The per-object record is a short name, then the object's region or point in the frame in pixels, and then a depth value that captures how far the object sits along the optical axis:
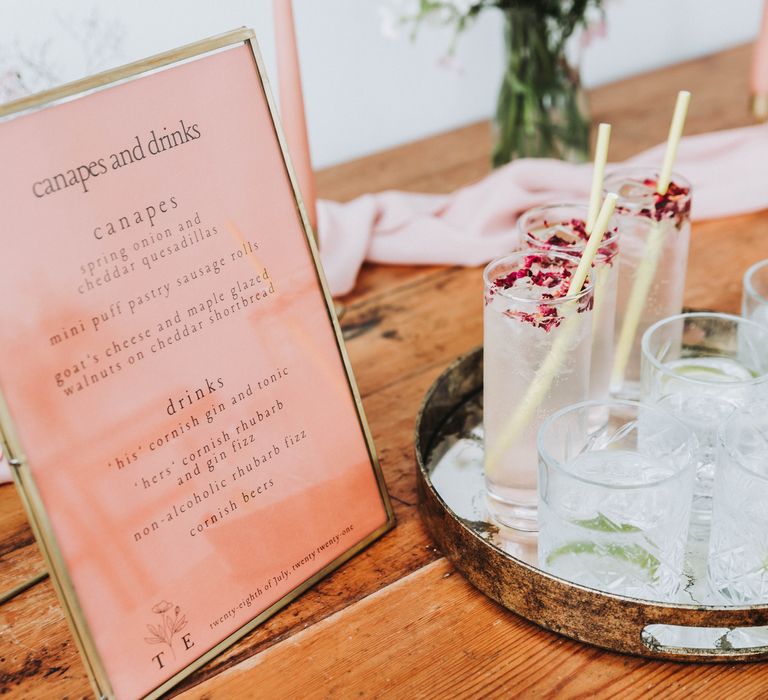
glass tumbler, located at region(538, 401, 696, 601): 0.55
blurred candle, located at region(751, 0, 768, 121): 1.22
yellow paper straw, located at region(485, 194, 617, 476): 0.63
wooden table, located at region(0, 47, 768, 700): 0.56
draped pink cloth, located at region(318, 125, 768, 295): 1.12
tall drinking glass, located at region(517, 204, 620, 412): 0.74
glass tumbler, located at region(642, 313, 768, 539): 0.65
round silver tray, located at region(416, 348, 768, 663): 0.54
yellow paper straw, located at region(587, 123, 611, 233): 0.70
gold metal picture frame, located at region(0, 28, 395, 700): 0.50
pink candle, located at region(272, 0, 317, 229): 0.88
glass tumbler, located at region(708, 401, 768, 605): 0.56
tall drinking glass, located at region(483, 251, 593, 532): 0.65
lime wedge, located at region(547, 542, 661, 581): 0.57
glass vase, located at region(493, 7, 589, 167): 1.23
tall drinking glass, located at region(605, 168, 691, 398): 0.80
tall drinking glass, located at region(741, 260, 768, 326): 0.77
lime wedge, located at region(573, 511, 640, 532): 0.56
